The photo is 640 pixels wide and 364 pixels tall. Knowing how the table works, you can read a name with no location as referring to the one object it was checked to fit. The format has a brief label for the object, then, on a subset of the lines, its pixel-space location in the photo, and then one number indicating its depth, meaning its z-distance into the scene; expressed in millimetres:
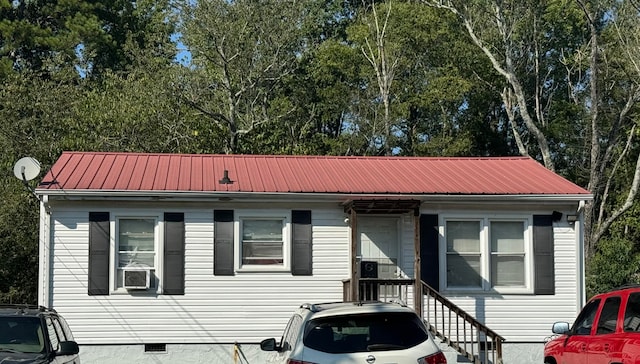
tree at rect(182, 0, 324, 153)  29203
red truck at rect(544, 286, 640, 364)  8914
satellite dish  16078
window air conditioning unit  15875
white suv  8508
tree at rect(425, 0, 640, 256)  31844
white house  15922
